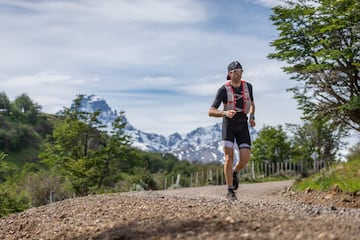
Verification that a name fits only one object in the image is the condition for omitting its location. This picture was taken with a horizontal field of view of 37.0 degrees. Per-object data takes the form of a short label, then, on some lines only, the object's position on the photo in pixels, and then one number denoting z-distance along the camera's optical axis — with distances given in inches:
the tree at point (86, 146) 1328.7
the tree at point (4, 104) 4810.5
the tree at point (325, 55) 881.5
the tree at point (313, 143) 1955.0
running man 362.3
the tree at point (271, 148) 1977.1
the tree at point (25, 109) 4904.0
